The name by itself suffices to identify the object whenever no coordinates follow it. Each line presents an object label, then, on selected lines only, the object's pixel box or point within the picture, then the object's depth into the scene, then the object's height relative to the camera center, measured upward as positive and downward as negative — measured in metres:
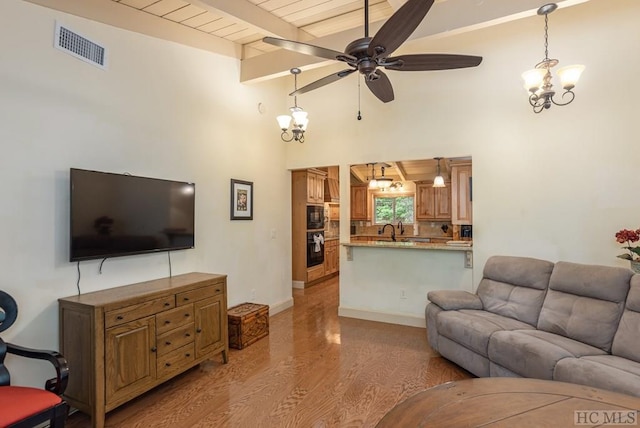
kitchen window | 8.26 +0.14
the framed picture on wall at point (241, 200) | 4.31 +0.21
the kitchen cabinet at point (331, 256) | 7.42 -0.94
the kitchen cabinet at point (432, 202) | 7.53 +0.29
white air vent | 2.59 +1.36
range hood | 7.58 +0.58
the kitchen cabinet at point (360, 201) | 8.46 +0.35
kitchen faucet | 8.23 -0.35
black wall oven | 6.66 -0.67
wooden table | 1.28 -0.79
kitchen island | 4.28 -0.83
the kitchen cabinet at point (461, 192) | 5.68 +0.38
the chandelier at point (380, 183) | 6.62 +0.64
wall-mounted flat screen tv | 2.57 +0.01
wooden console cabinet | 2.31 -0.93
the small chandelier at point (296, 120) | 3.44 +1.00
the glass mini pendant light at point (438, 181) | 6.22 +0.62
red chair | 1.70 -0.97
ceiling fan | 1.92 +1.11
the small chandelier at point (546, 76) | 2.60 +1.08
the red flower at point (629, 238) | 2.96 -0.22
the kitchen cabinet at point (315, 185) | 6.53 +0.60
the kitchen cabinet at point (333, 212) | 8.06 +0.07
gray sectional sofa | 2.32 -0.97
